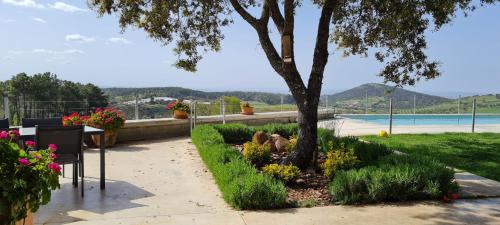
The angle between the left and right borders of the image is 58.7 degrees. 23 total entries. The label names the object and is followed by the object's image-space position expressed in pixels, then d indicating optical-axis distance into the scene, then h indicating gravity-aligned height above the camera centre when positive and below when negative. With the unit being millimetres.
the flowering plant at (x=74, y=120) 8969 -521
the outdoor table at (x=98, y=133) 5406 -516
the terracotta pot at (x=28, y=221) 3022 -895
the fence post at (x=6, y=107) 8914 -281
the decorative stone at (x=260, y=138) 8742 -797
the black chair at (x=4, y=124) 6207 -436
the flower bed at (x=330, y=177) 4691 -931
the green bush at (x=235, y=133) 9828 -797
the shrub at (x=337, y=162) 6051 -880
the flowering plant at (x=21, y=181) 2693 -548
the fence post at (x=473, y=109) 13386 -239
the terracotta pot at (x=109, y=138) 9281 -922
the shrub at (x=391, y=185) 4848 -938
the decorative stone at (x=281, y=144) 8289 -863
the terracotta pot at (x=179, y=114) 12000 -485
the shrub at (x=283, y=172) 5648 -952
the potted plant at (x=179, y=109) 12000 -349
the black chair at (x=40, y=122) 6707 -426
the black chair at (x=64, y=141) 5094 -550
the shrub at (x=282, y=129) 9953 -717
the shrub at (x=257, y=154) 6934 -884
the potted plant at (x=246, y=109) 14727 -390
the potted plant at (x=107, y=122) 9180 -564
